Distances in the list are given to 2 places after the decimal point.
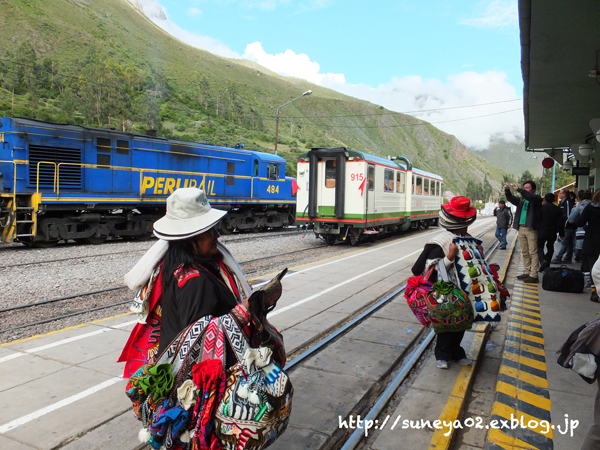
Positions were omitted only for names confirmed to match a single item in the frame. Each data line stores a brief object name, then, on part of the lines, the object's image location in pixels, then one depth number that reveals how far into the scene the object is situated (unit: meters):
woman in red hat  4.15
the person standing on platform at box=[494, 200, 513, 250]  14.91
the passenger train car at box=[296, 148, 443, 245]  14.48
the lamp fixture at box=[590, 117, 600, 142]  9.55
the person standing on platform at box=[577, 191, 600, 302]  7.61
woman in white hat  2.07
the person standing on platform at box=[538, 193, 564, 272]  8.67
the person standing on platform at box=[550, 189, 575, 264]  11.05
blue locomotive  13.09
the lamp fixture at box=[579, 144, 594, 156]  12.90
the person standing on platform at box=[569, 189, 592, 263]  8.86
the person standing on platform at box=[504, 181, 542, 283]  8.30
